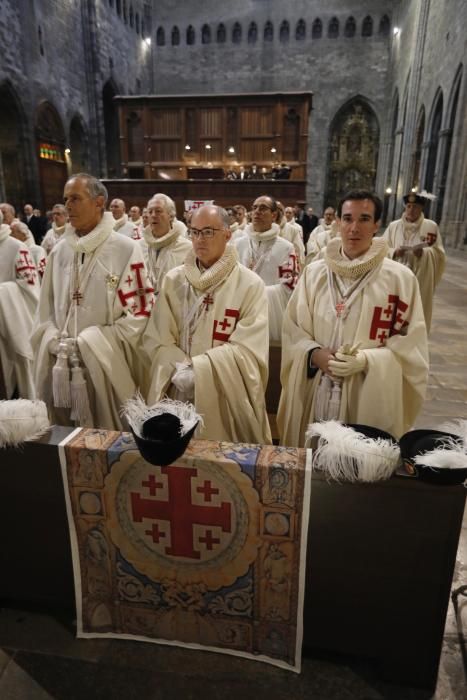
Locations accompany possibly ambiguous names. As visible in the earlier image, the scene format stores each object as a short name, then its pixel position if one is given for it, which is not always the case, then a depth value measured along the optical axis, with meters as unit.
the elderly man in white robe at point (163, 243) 5.14
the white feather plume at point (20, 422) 1.89
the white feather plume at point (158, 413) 1.80
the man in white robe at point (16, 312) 4.30
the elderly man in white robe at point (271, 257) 4.98
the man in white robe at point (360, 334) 2.59
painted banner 1.81
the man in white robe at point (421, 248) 6.27
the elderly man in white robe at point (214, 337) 2.68
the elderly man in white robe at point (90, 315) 2.95
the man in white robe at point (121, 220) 7.94
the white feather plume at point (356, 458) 1.67
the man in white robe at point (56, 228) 9.21
